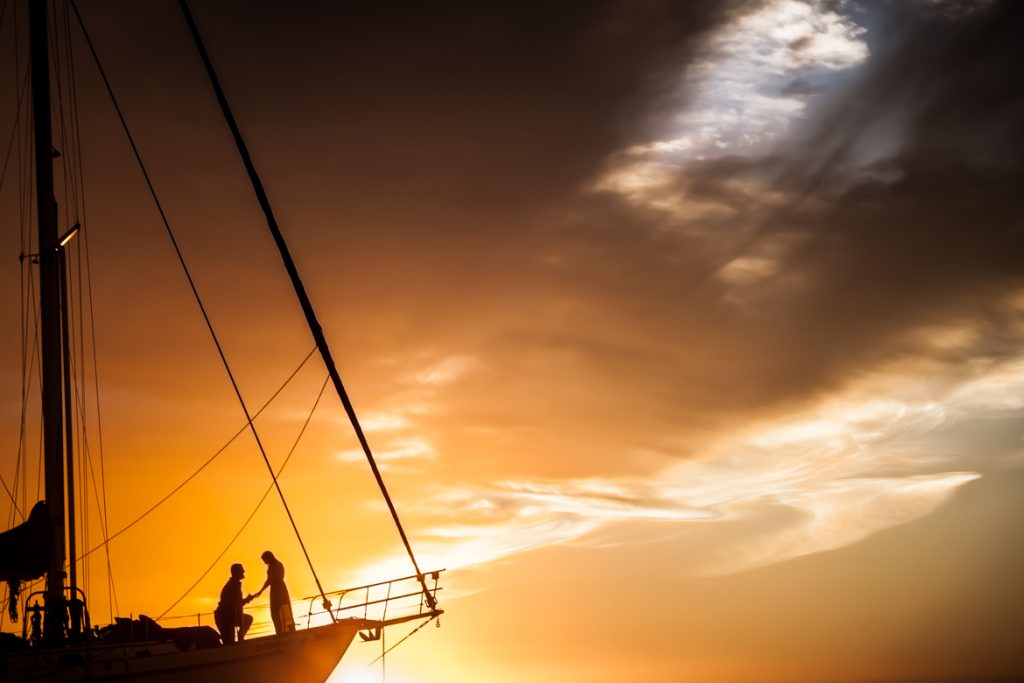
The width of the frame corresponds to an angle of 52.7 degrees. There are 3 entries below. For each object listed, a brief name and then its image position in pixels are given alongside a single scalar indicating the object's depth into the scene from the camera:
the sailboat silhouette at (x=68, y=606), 24.17
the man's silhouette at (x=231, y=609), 26.19
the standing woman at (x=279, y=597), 26.33
